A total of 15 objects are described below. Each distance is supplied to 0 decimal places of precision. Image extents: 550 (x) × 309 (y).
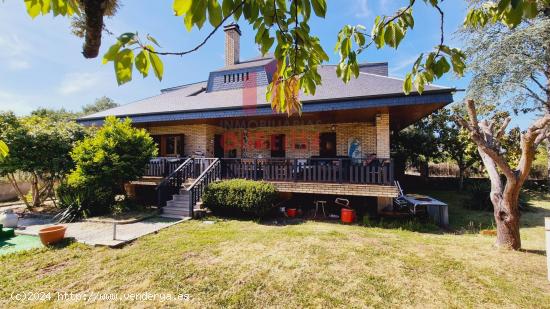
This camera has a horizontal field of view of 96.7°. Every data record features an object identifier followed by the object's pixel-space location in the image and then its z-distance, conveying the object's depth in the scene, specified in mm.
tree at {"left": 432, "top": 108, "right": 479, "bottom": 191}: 15003
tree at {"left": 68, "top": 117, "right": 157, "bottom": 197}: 8695
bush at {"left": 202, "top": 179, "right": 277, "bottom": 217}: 8164
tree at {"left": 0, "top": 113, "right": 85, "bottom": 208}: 8770
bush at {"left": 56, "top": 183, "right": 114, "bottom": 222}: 8555
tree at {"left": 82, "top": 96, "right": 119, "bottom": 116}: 44884
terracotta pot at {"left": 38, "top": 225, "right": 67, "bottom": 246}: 5819
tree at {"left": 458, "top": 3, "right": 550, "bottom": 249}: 12711
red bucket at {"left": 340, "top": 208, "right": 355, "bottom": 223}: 8305
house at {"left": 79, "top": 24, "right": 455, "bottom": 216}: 8484
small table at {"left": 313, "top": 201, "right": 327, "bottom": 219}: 9278
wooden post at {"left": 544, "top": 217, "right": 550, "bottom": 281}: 4402
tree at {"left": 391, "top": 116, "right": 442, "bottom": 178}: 16719
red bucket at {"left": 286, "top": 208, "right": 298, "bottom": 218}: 9047
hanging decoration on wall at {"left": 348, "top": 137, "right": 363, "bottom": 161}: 11070
